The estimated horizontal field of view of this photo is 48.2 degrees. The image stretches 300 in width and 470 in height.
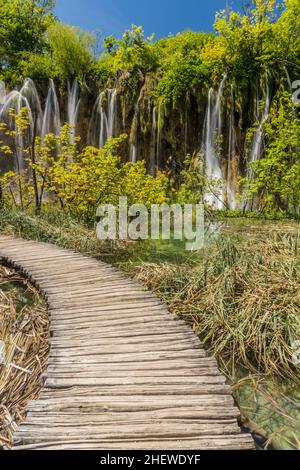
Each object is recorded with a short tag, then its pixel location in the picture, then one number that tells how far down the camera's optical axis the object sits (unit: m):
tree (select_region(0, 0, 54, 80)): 22.92
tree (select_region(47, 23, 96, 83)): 18.67
